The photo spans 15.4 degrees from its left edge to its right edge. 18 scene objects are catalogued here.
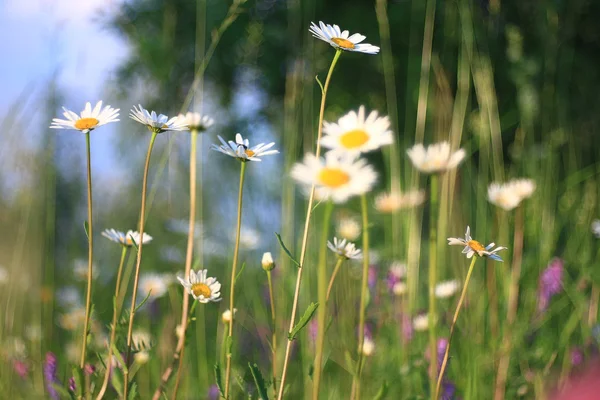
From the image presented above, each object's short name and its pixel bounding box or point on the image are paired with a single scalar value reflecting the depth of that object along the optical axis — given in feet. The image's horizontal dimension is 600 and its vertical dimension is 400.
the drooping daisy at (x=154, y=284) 6.36
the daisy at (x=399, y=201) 6.40
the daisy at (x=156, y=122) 4.60
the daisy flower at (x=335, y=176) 4.30
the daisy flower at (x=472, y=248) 4.57
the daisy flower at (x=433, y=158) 4.92
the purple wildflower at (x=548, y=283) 6.44
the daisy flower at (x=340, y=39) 4.57
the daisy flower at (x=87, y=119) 4.59
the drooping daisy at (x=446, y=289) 6.08
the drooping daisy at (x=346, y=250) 4.71
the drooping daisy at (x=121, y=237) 4.81
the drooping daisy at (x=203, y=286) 4.73
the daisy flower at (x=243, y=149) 4.58
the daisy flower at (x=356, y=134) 4.44
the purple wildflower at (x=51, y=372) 5.28
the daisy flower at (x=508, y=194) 5.67
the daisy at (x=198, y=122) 4.86
